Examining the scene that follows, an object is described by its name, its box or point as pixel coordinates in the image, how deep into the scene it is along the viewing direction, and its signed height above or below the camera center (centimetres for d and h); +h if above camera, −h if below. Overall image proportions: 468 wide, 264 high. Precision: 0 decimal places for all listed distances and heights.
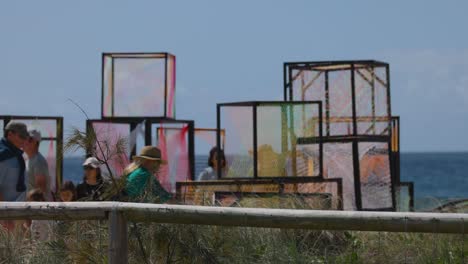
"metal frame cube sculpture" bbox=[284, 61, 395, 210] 2334 +129
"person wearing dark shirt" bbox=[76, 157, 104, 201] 1077 +31
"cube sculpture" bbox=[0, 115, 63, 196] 2299 +110
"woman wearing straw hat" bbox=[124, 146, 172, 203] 1042 +27
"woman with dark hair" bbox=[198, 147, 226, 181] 2279 +66
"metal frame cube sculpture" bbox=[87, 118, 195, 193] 2340 +109
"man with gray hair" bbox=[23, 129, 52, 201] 1587 +45
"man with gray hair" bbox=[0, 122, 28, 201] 1472 +45
